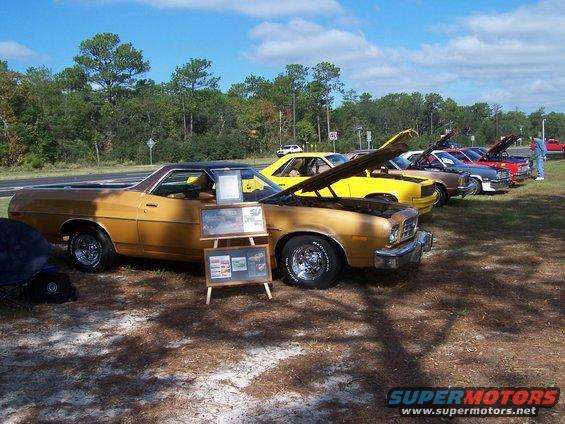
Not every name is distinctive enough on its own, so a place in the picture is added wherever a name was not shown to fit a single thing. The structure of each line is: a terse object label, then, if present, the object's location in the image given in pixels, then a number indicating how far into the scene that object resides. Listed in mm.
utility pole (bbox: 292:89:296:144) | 85375
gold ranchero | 6625
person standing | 22453
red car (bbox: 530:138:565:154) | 56806
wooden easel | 6367
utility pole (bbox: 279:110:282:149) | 82725
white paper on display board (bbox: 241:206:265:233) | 6613
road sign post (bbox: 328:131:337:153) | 49197
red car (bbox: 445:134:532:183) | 19578
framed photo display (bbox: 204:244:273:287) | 6441
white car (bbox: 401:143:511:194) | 17203
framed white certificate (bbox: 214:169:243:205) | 6738
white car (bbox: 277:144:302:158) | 62922
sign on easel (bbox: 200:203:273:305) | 6445
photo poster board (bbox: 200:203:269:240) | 6574
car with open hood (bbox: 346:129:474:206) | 14693
